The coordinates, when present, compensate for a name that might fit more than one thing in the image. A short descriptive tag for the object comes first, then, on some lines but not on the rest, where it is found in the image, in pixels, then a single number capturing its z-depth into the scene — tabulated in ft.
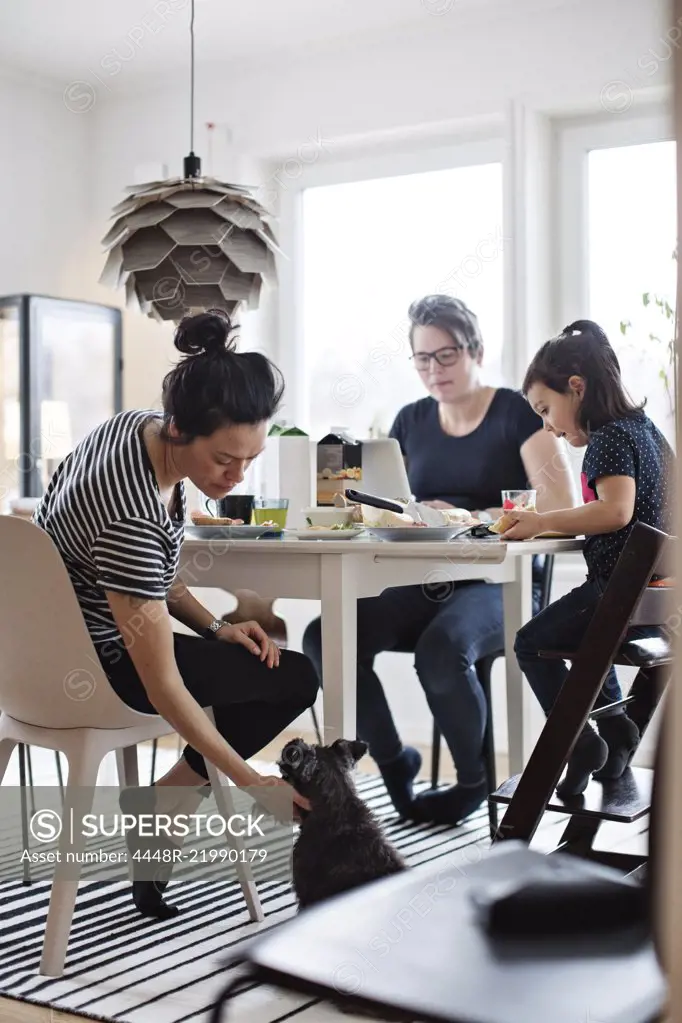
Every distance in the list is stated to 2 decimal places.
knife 7.80
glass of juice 8.49
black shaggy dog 5.66
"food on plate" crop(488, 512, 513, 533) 7.74
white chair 6.32
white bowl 8.17
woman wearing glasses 9.35
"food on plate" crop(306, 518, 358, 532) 8.03
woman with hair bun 6.13
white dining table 7.23
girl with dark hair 7.55
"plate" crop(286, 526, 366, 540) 7.76
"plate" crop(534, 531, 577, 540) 8.14
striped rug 6.16
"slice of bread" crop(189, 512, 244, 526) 8.32
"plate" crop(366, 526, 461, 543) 7.63
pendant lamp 8.53
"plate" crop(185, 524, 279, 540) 7.97
